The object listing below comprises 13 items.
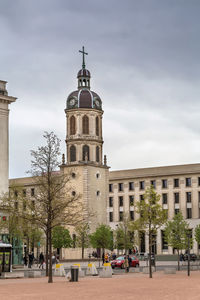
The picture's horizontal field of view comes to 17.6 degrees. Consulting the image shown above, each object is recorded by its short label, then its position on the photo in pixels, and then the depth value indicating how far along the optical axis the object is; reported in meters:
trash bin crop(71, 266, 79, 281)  35.97
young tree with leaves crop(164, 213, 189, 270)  75.19
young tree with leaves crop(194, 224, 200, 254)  92.31
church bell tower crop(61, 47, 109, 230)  96.62
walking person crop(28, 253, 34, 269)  60.88
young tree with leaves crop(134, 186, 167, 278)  45.66
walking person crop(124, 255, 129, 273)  48.66
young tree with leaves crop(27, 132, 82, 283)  42.31
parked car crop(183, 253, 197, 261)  81.20
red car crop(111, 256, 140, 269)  60.88
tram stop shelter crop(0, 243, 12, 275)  42.25
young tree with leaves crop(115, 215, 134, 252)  86.94
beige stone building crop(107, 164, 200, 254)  107.06
